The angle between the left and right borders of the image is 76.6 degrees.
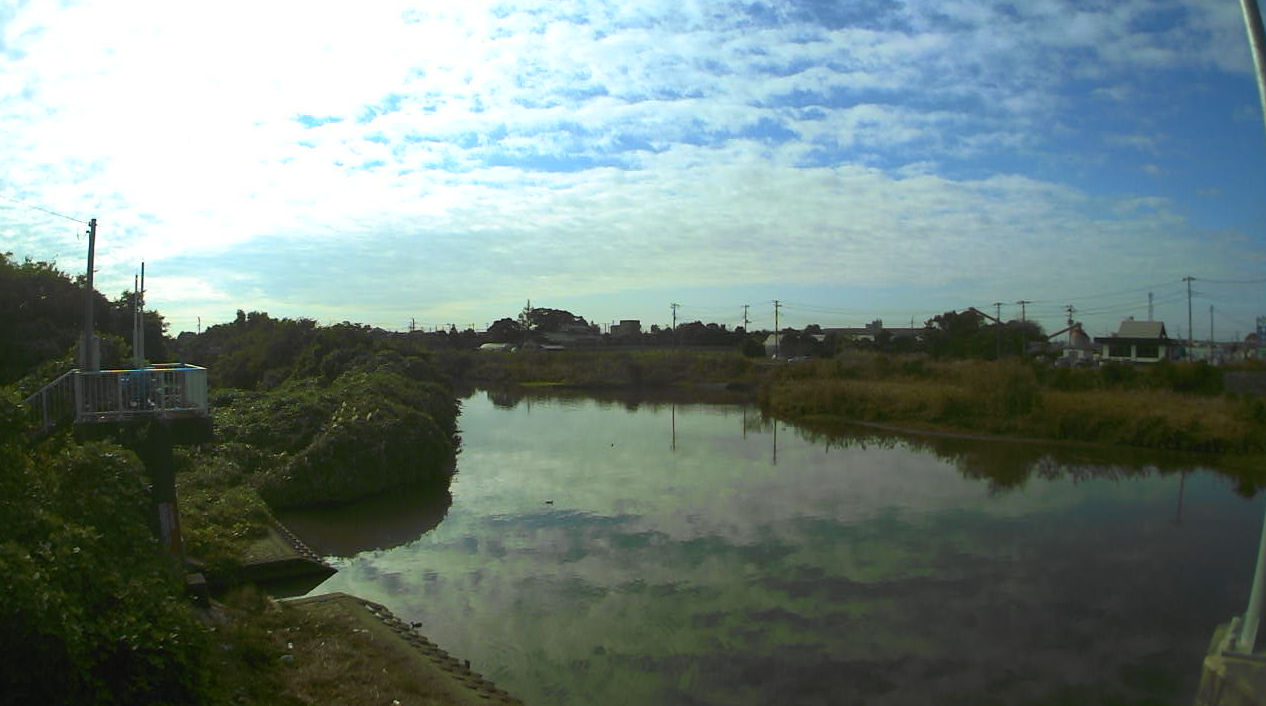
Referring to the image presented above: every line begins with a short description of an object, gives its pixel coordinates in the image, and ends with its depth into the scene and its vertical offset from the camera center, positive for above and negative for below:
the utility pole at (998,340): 55.17 +1.52
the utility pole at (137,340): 12.71 +0.27
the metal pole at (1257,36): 6.56 +2.68
